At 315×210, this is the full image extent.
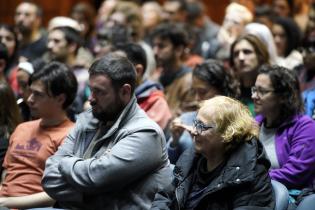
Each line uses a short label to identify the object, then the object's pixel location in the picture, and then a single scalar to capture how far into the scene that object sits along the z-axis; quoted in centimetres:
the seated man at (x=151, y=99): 682
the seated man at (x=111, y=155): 481
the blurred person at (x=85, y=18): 1154
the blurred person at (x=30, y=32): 997
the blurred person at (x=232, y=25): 914
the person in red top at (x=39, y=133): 565
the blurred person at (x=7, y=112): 621
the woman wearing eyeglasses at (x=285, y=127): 527
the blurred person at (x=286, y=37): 860
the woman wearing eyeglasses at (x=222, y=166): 448
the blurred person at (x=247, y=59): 698
